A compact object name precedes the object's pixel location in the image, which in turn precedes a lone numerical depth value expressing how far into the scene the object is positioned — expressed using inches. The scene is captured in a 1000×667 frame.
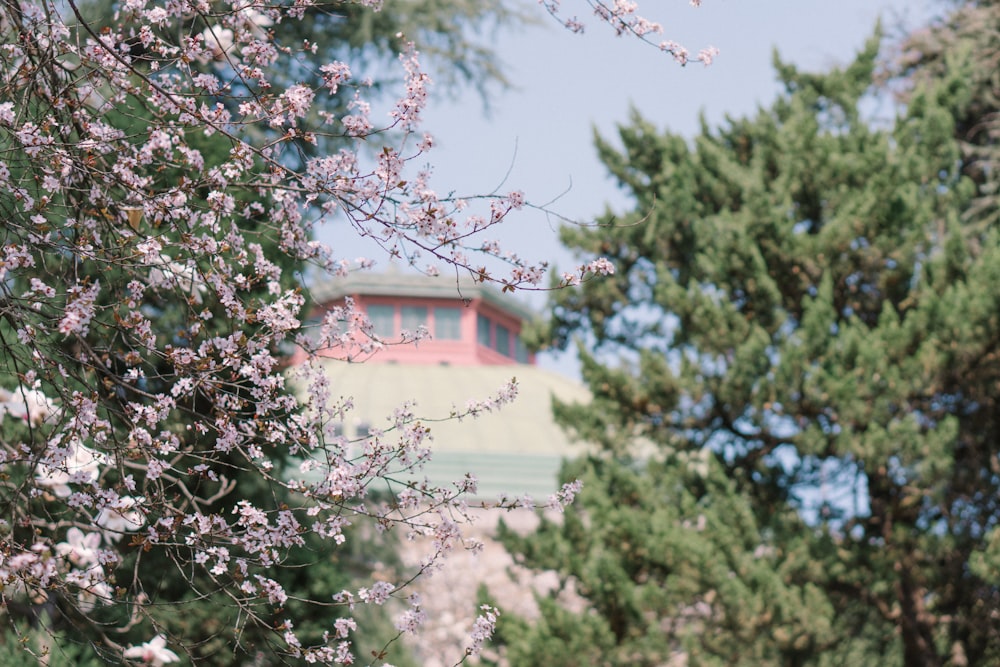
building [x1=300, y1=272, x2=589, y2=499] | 828.0
